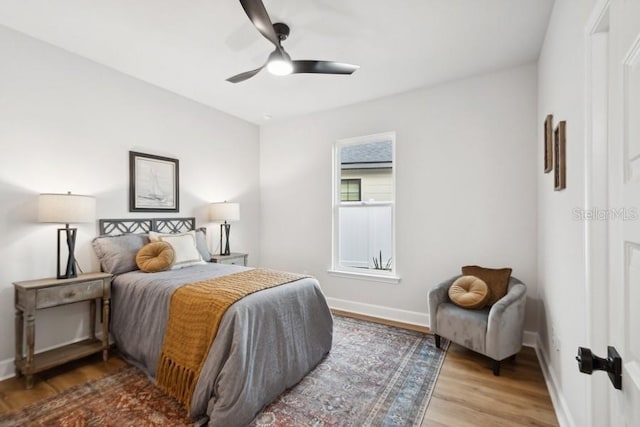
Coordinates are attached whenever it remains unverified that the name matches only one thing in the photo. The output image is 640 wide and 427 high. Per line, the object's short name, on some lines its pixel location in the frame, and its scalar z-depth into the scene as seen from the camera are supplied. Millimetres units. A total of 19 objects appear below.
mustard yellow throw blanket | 1874
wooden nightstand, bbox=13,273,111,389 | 2150
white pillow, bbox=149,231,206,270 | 2984
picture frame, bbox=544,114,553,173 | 2104
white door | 667
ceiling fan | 2141
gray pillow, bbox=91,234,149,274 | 2695
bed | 1748
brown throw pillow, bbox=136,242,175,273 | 2686
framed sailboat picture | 3146
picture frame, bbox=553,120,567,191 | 1712
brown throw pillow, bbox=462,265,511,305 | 2639
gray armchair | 2270
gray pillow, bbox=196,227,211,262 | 3461
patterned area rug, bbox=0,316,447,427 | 1813
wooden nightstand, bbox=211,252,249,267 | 3601
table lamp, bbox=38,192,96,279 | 2279
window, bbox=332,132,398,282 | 3709
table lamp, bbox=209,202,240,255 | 3770
